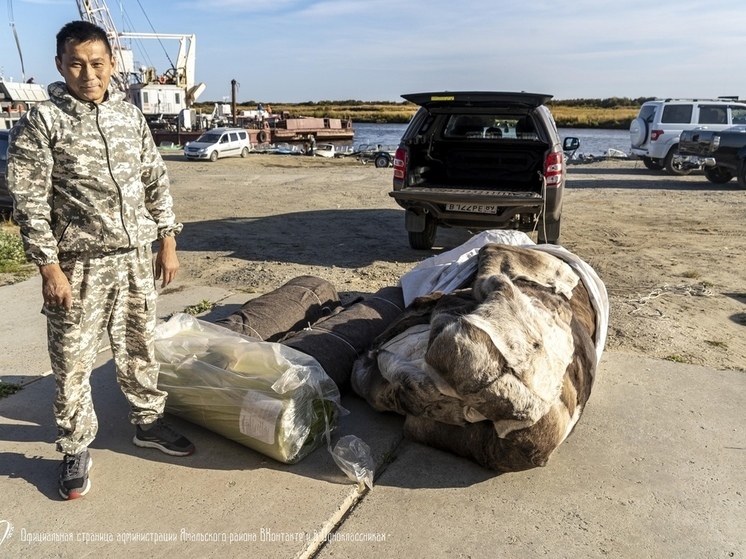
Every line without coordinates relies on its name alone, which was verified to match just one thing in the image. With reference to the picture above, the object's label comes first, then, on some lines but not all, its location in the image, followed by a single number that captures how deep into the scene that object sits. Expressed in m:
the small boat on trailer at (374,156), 26.72
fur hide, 2.87
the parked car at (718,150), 15.05
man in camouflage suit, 2.67
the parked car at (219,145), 28.42
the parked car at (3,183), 10.14
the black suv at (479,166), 7.53
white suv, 17.83
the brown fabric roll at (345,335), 3.86
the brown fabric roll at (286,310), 4.24
